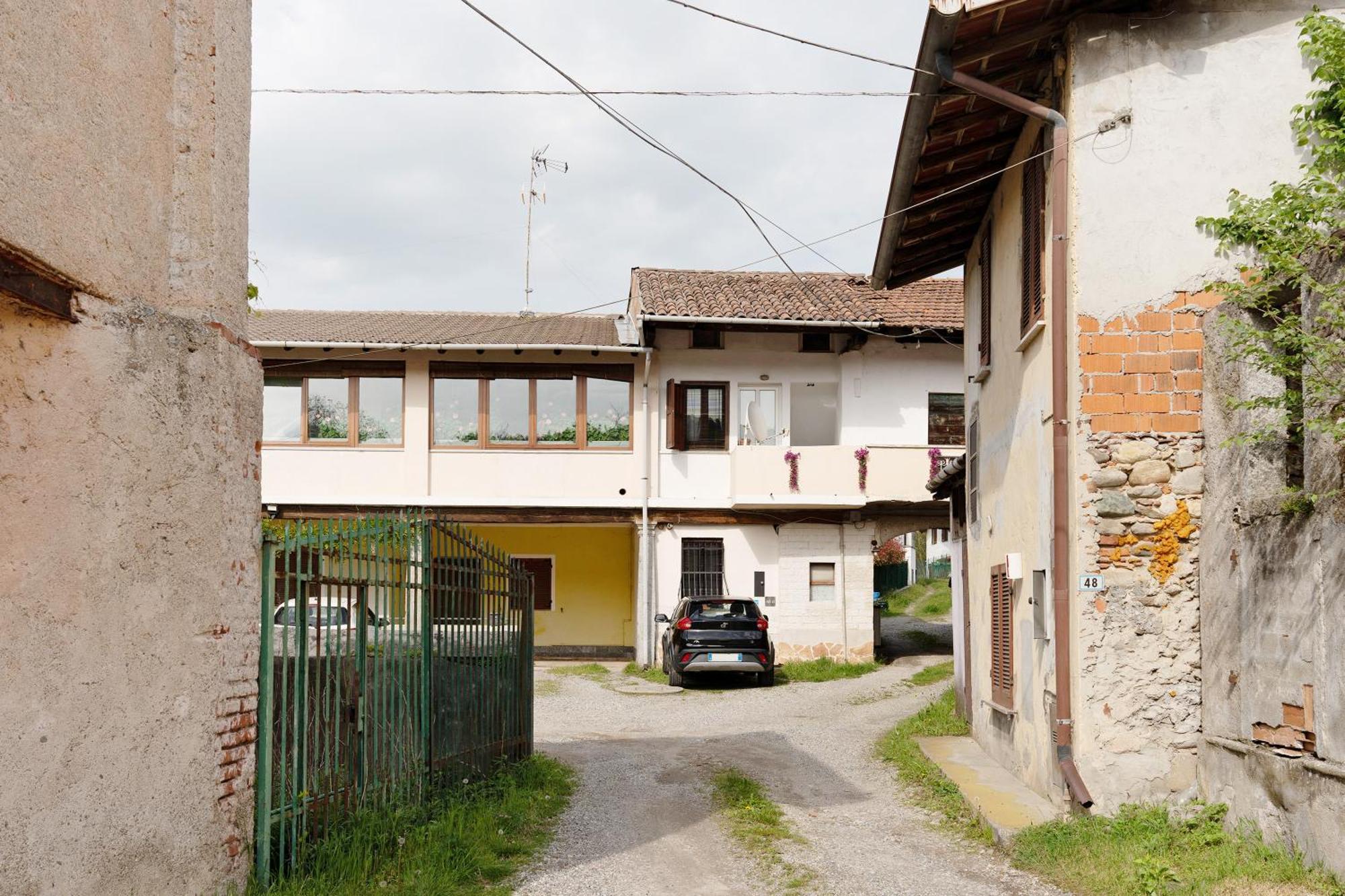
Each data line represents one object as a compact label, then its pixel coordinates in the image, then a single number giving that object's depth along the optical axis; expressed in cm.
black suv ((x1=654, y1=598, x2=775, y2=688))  2112
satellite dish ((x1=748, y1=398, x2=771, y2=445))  2503
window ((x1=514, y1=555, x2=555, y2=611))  2783
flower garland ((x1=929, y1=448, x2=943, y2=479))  2441
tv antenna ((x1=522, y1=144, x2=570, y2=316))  2955
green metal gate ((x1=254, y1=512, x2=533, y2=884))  689
